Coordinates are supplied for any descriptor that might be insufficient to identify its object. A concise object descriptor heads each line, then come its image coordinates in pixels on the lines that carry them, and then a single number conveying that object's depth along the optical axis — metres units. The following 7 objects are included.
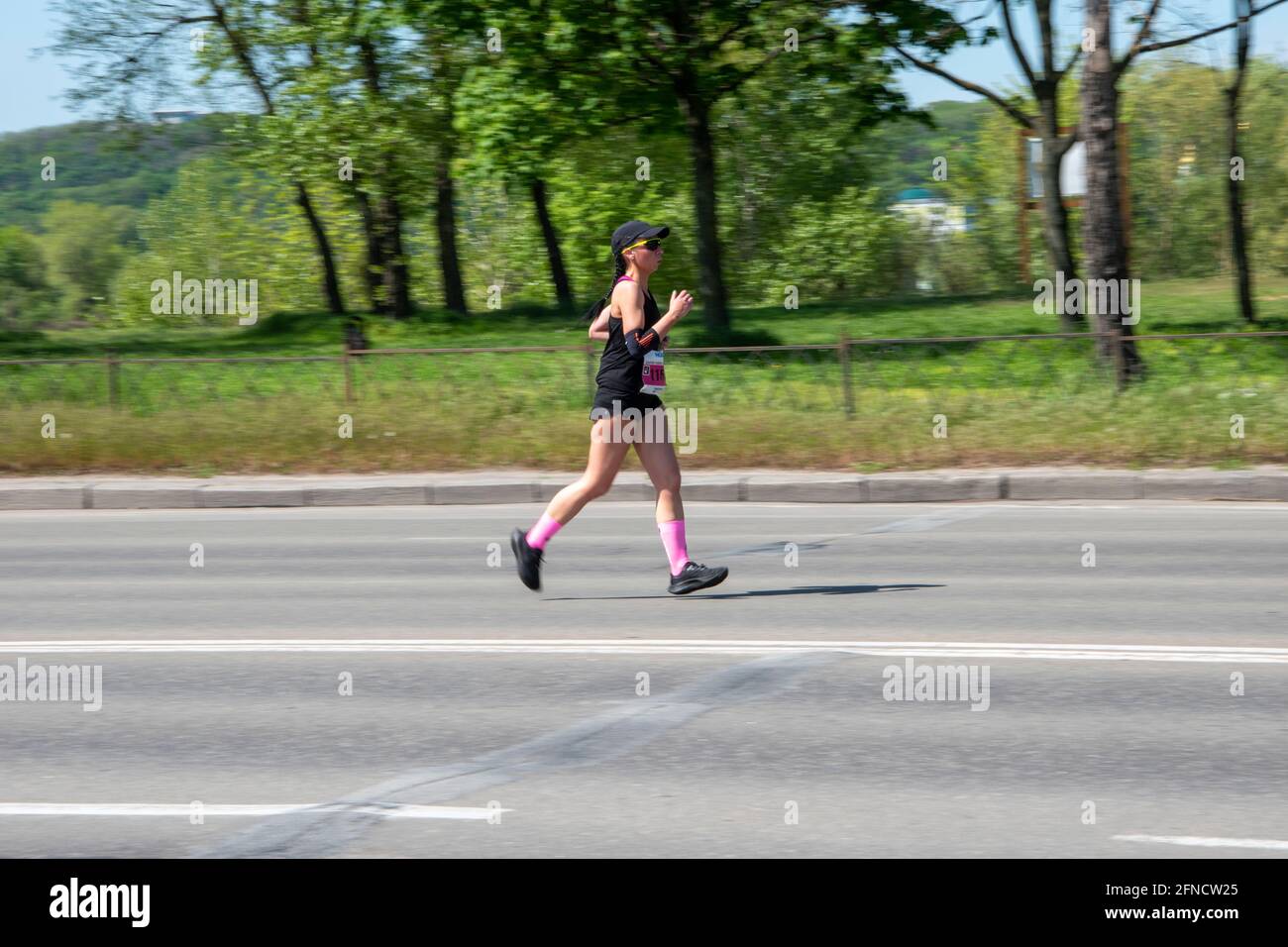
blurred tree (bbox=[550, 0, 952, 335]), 25.05
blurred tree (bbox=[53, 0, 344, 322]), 32.91
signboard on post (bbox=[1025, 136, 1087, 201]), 29.73
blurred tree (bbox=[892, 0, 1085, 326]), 26.28
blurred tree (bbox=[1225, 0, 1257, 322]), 24.64
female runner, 7.87
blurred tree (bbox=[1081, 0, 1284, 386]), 16.77
